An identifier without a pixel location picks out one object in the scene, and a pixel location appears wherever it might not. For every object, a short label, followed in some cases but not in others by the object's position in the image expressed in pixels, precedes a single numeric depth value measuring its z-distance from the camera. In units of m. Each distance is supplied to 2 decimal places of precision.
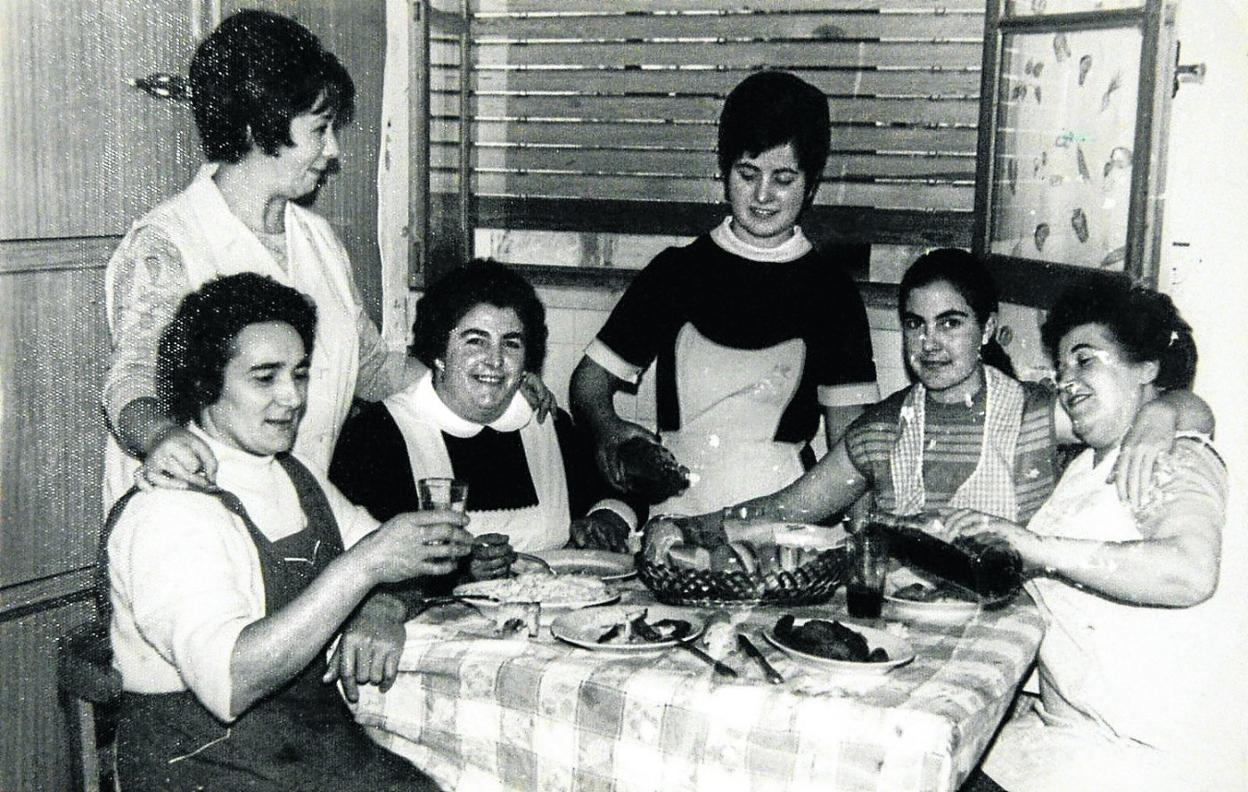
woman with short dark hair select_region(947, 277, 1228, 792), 1.57
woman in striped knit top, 1.97
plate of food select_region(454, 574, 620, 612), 1.56
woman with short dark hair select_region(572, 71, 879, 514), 2.42
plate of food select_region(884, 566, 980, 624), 1.54
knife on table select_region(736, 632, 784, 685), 1.30
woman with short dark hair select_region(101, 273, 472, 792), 1.41
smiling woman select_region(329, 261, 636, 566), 2.06
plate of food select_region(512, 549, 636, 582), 1.77
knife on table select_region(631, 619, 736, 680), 1.32
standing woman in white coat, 1.84
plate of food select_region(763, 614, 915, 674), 1.32
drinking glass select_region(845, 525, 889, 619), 1.54
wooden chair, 1.62
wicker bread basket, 1.55
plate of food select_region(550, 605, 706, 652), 1.39
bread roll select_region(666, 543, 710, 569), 1.58
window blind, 2.81
